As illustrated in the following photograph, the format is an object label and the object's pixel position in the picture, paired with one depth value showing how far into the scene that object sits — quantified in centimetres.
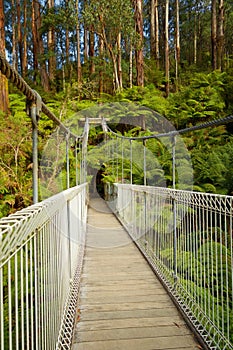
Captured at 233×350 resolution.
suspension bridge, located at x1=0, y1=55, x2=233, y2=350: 104
